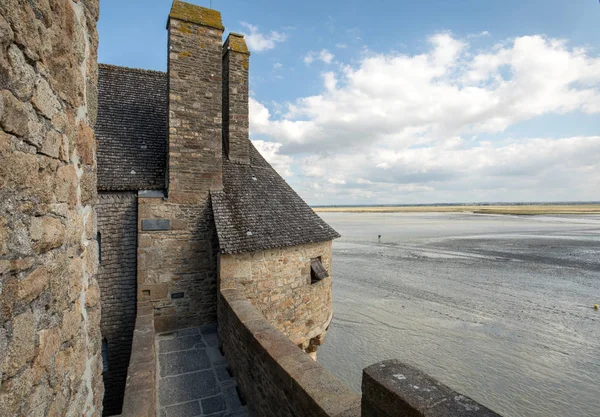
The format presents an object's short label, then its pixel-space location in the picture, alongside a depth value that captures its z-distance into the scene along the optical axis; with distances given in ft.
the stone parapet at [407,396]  6.88
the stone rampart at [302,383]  7.22
